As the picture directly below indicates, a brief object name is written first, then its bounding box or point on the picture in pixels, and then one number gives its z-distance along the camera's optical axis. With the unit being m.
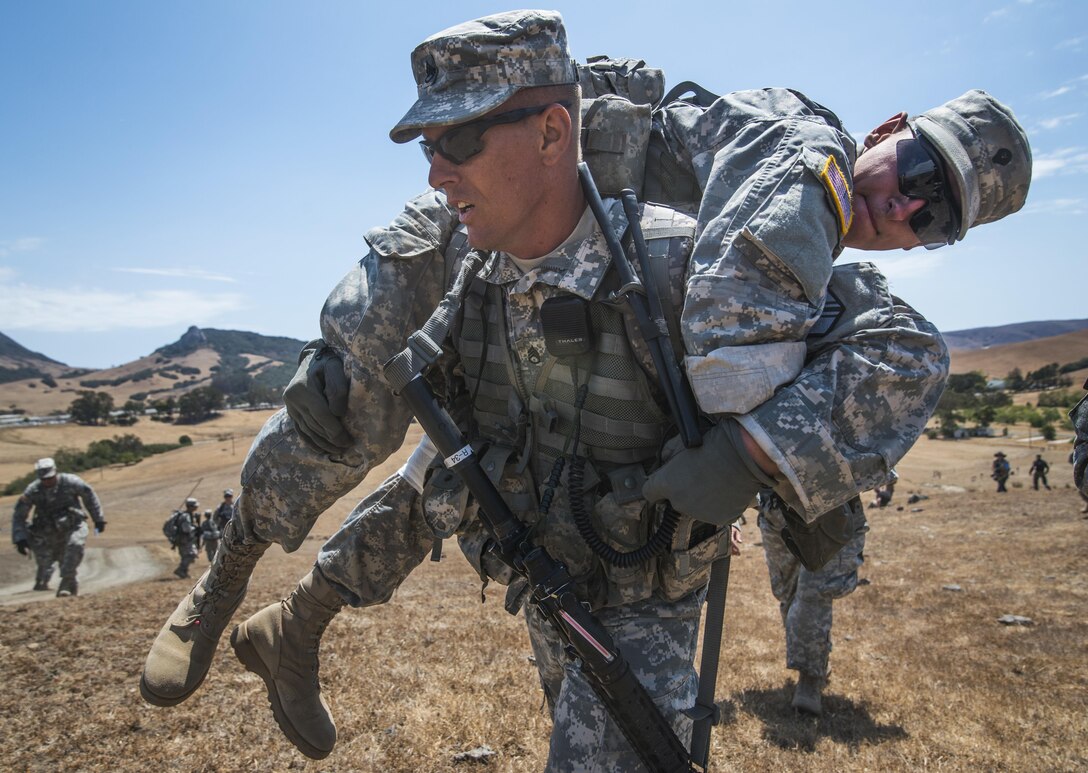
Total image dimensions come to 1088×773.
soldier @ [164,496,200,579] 14.99
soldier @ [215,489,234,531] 15.90
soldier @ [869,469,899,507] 23.23
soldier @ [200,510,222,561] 15.81
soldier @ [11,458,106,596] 11.45
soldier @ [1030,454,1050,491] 23.64
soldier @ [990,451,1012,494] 23.47
